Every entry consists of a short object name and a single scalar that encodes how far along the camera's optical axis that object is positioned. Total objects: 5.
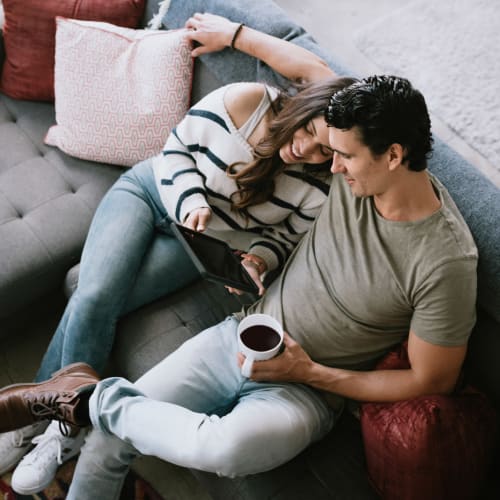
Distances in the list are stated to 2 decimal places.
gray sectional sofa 1.34
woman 1.50
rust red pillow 1.95
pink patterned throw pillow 1.84
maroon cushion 1.21
